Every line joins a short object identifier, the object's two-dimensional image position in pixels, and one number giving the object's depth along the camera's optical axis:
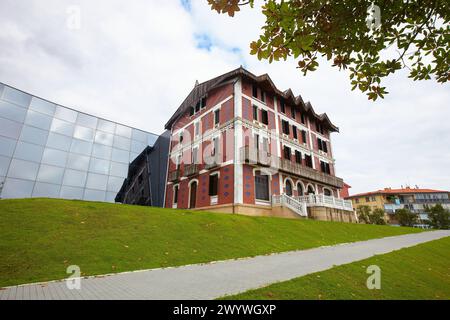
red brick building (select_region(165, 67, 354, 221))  18.75
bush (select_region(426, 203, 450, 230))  41.38
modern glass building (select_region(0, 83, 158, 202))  18.42
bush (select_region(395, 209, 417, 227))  40.78
